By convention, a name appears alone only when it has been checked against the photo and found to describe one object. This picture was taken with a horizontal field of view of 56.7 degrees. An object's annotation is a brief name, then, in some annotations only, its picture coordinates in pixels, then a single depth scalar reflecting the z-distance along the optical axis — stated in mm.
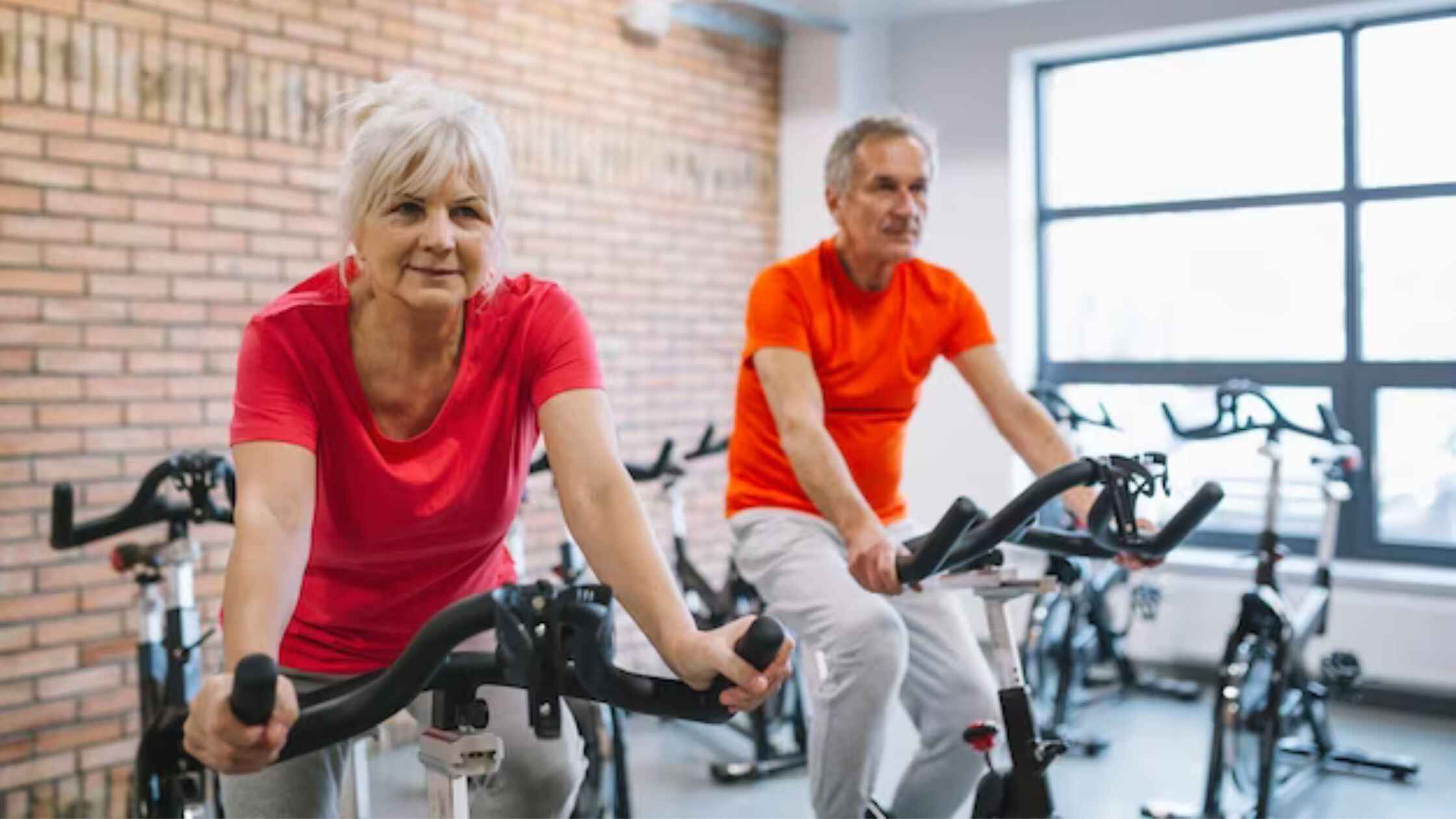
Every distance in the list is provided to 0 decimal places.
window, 5480
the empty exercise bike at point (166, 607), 2791
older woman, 1661
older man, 2463
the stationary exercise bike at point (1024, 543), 1869
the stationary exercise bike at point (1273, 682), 3752
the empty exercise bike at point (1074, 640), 4688
